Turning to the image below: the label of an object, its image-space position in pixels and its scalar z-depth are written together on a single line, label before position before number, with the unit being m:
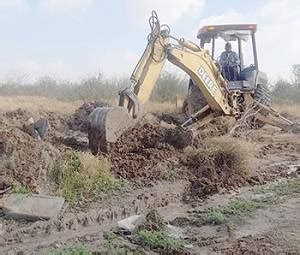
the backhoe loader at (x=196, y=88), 8.66
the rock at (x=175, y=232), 5.75
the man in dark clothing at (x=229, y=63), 13.59
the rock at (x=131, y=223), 5.91
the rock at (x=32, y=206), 6.29
